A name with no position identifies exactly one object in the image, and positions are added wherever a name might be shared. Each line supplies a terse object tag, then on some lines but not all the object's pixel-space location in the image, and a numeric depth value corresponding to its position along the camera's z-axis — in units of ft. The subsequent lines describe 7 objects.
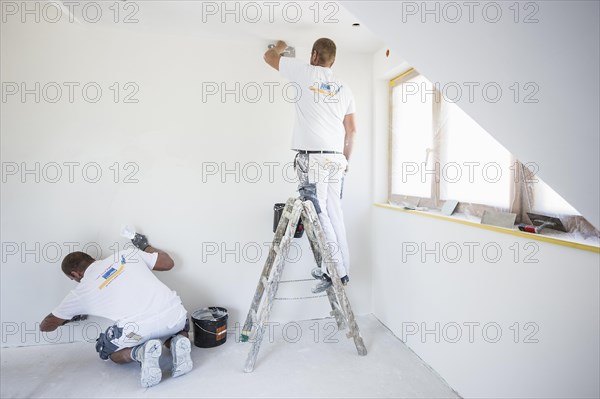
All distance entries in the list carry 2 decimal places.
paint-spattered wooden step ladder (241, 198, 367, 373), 7.39
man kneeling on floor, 6.99
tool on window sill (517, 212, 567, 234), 4.91
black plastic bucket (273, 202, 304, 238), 8.02
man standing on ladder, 7.45
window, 5.59
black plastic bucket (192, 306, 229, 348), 8.19
